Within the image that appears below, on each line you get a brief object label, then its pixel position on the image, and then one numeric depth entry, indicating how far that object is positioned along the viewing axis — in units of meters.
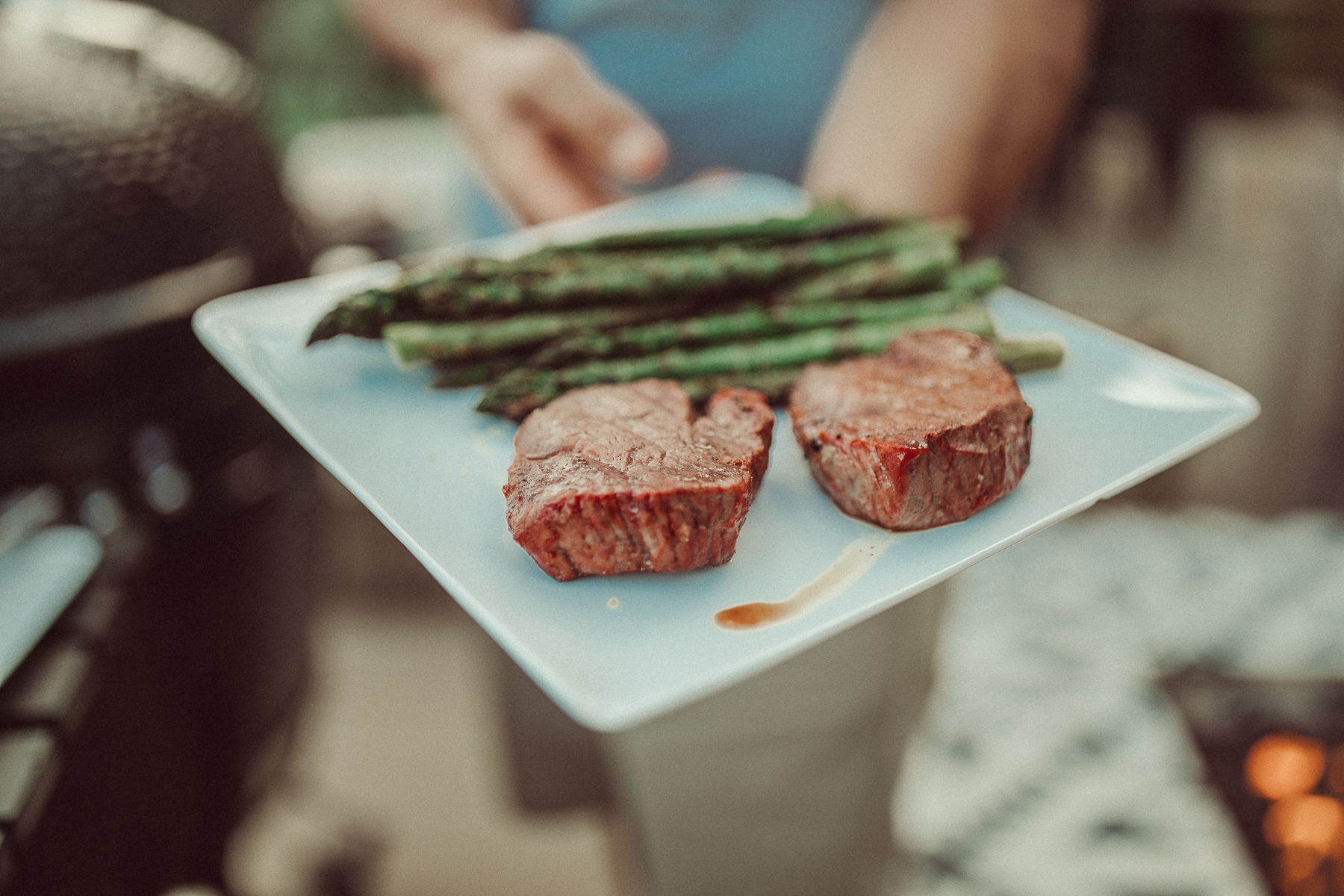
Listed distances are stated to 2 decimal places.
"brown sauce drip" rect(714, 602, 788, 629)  0.43
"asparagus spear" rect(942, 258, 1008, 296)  0.57
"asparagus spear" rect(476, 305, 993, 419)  0.53
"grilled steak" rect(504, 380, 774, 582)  0.44
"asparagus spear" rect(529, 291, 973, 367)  0.54
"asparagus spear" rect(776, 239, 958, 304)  0.57
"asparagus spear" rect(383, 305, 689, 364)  0.51
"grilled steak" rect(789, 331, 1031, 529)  0.46
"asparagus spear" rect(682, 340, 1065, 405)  0.52
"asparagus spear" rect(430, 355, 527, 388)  0.52
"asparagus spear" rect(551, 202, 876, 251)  0.58
